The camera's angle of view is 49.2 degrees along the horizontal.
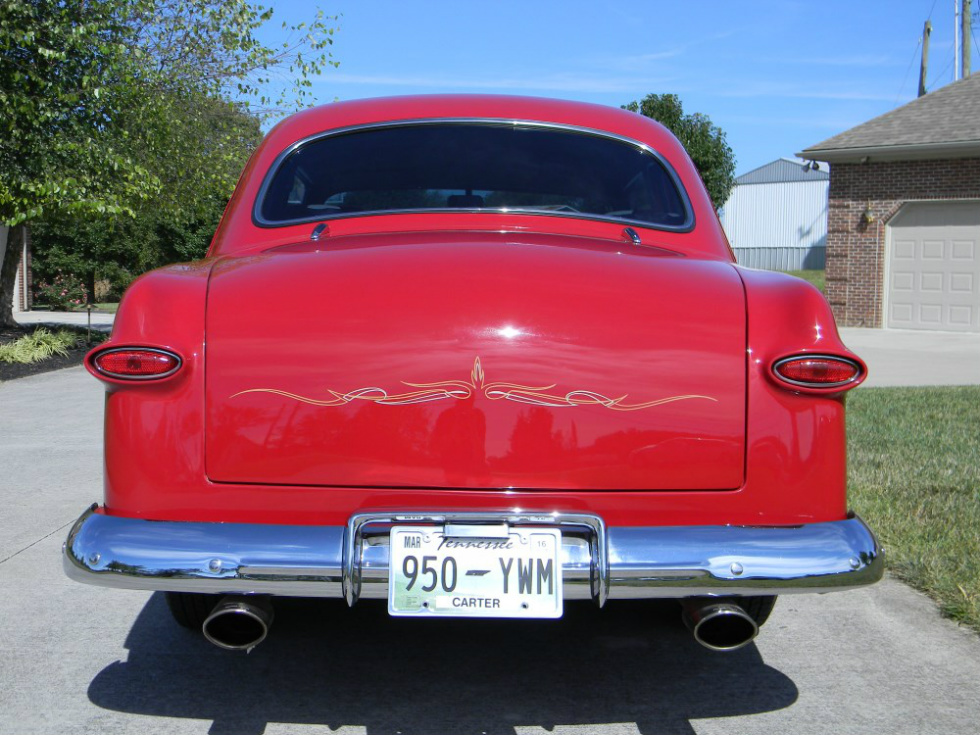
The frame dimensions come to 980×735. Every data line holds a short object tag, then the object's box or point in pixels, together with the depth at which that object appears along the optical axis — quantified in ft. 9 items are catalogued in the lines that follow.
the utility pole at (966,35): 88.69
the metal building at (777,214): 206.80
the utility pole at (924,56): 104.79
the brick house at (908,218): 59.82
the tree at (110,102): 40.32
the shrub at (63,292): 83.46
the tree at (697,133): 96.22
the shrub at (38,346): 42.47
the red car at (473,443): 8.18
